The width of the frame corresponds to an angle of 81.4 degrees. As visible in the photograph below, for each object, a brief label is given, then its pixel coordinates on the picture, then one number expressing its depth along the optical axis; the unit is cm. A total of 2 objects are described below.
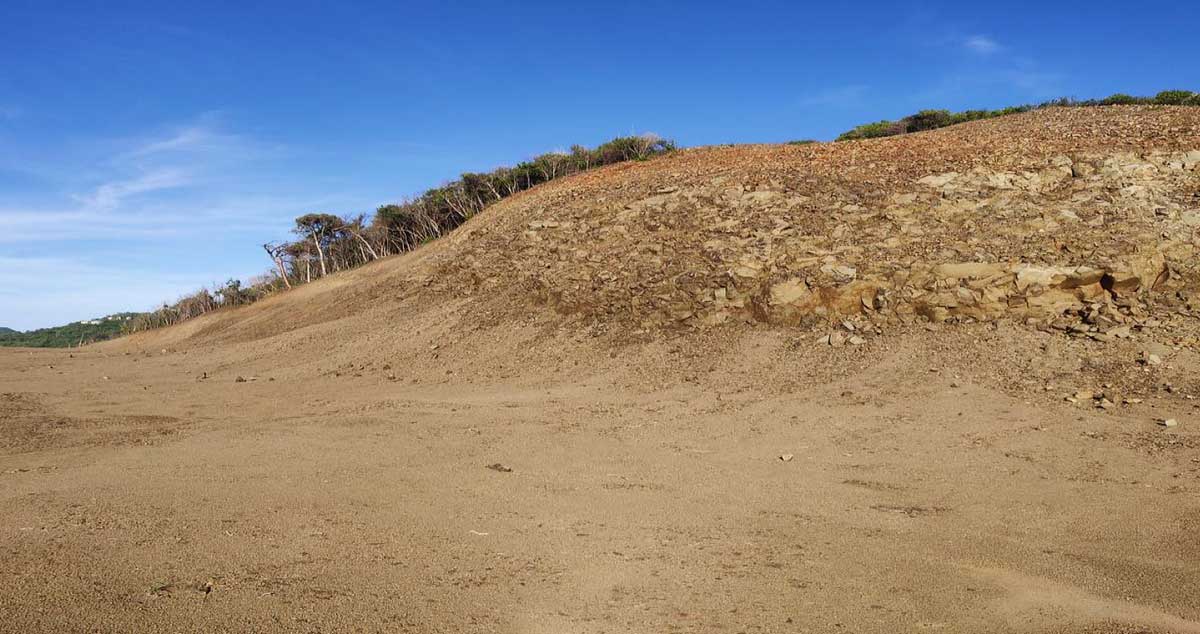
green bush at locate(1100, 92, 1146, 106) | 2067
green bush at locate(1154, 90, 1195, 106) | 1927
